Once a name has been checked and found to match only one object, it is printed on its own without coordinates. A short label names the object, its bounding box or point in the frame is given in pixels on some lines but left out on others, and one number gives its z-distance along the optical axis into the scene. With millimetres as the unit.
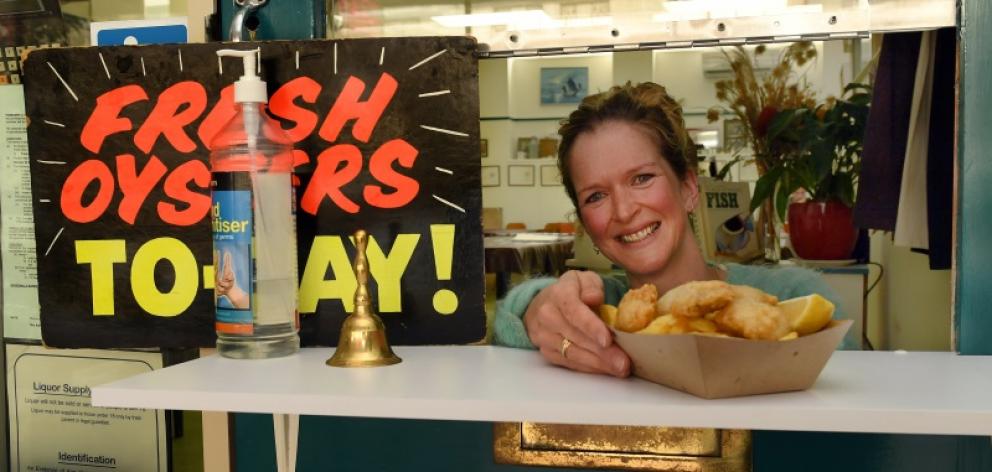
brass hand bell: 985
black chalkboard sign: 1158
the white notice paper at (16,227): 1330
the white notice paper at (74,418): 1345
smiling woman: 1170
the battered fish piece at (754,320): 733
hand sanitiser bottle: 982
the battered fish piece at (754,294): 776
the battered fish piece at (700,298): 769
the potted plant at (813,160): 1380
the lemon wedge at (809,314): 777
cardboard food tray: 735
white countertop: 743
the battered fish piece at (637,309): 822
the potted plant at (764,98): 1396
